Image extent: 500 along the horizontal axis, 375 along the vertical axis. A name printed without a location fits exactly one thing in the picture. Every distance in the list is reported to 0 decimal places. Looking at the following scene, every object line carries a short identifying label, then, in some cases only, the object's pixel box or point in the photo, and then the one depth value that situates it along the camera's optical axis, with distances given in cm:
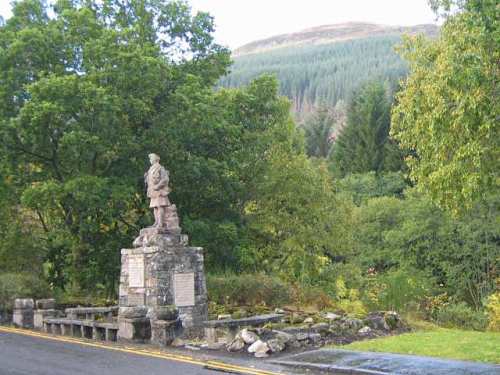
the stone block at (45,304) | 2166
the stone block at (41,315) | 2077
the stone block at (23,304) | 2152
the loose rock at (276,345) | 1431
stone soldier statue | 1939
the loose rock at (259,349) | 1398
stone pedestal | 1845
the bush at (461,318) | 2569
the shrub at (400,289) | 3147
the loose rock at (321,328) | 1611
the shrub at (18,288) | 2288
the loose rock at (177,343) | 1623
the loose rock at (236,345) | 1475
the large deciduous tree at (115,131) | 2464
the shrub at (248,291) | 2239
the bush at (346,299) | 2221
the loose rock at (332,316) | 1781
